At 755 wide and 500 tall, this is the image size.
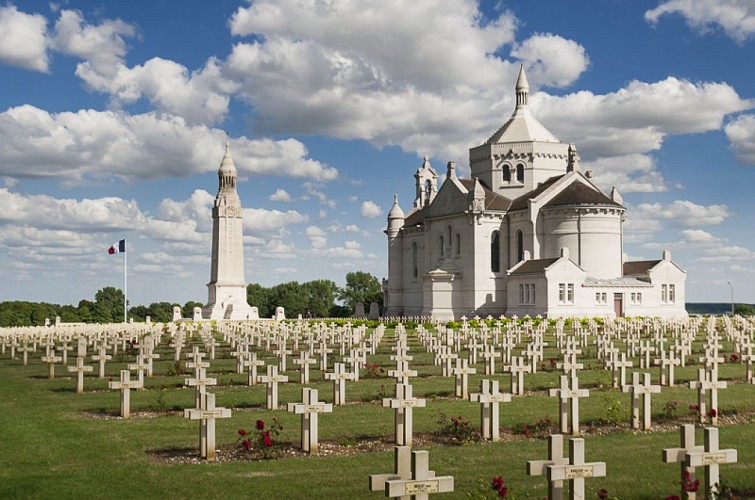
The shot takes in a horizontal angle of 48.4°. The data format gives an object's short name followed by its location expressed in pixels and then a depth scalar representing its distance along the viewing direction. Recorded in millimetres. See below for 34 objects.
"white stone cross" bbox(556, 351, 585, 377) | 19566
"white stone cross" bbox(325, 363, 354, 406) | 17803
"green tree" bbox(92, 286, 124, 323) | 102812
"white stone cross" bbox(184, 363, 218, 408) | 16031
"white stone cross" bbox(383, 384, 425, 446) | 13078
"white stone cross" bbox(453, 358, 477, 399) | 18953
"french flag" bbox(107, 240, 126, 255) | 69250
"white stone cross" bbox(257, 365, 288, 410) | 16812
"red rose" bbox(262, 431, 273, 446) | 12492
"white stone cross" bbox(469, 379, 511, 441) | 13906
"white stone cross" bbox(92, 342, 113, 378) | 24203
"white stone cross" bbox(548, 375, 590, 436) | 14320
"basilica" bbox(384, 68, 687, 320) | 66938
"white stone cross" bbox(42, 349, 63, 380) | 23938
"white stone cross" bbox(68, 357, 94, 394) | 20302
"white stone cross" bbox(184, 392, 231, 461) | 12430
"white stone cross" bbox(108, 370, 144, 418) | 16453
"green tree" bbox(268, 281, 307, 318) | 121312
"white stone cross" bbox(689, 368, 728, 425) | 15203
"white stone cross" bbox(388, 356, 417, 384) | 18031
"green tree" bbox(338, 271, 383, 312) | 122125
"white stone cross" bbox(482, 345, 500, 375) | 24281
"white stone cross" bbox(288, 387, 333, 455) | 12766
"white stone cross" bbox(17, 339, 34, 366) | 29856
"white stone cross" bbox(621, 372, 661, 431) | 14539
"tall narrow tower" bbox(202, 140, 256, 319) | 81000
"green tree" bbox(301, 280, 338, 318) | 125062
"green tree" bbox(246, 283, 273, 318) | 128875
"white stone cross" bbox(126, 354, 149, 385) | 19844
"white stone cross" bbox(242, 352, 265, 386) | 21328
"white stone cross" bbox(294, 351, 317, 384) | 22641
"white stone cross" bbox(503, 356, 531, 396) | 19719
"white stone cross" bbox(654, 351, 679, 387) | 21281
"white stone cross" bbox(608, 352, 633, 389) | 20484
